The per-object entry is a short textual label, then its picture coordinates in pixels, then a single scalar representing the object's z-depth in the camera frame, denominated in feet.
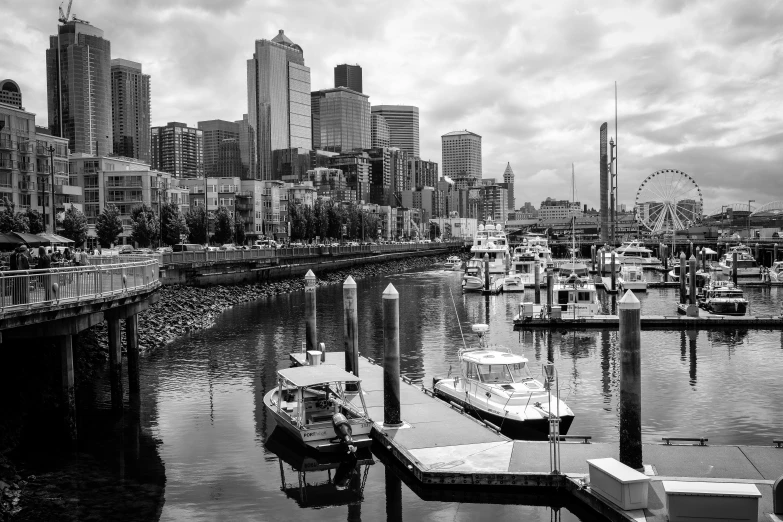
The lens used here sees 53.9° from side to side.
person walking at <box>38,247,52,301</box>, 90.59
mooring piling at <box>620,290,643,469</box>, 75.72
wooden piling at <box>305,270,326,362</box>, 136.05
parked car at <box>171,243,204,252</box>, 372.89
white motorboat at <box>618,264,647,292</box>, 312.50
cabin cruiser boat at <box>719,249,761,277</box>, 372.99
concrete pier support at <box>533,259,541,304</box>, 258.94
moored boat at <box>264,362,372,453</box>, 92.68
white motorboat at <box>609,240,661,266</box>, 438.65
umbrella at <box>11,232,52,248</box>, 132.36
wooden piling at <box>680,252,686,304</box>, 251.80
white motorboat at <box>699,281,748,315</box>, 220.84
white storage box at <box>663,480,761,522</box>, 59.88
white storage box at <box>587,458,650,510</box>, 65.21
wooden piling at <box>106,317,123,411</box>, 115.55
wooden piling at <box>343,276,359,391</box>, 115.55
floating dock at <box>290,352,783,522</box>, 70.95
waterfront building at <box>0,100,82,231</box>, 325.42
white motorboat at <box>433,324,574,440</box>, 97.19
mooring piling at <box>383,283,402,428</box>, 92.94
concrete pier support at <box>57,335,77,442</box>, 96.43
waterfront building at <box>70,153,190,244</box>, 441.27
